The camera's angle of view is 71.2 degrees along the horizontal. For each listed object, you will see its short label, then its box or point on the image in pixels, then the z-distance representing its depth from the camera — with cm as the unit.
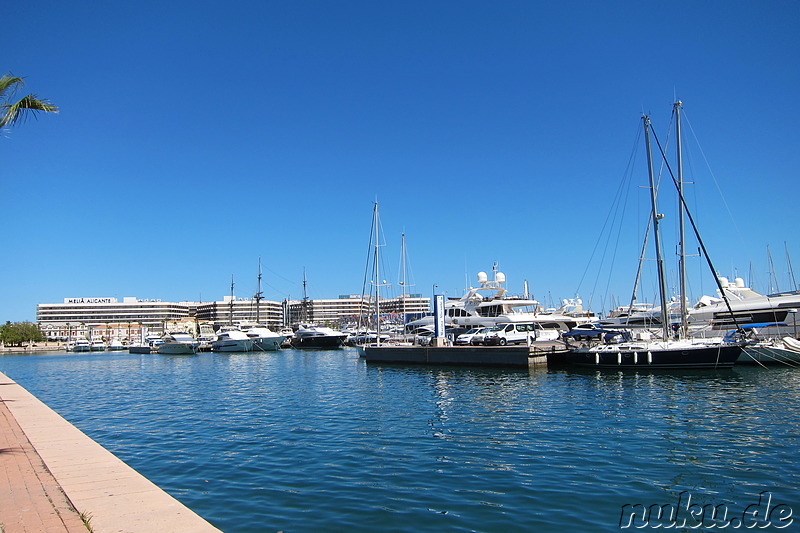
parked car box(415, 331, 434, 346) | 5144
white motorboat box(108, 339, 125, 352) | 12991
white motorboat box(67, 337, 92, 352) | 12888
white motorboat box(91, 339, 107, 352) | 13225
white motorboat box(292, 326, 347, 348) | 9488
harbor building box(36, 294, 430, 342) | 17711
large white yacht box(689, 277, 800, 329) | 4694
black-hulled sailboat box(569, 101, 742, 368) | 3381
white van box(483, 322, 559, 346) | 4544
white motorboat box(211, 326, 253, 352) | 9288
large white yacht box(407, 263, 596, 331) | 6262
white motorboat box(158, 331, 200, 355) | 9338
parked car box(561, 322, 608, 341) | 4441
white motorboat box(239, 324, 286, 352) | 9319
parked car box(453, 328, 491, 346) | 4747
